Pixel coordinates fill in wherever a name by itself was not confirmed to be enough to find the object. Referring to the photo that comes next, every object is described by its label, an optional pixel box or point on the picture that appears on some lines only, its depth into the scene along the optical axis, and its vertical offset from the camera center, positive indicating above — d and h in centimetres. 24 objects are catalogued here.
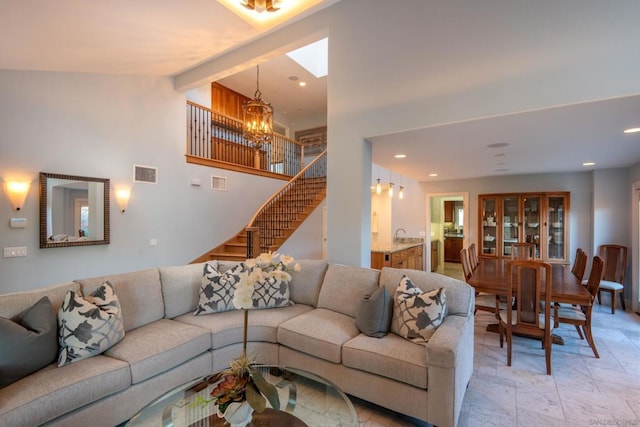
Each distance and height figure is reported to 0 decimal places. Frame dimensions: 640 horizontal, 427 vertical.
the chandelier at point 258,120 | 453 +145
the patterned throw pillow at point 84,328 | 193 -79
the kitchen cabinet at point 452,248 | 939 -112
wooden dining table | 287 -78
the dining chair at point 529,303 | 271 -86
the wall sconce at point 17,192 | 334 +23
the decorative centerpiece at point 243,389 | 134 -82
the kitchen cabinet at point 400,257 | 524 -84
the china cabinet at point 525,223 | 557 -18
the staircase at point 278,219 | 579 -13
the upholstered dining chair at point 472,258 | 429 -68
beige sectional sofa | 175 -100
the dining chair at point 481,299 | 338 -105
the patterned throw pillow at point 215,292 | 285 -78
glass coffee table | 152 -108
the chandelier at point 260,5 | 310 +220
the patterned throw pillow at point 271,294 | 302 -85
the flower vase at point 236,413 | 136 -93
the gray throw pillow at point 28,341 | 166 -77
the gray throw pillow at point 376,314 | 238 -84
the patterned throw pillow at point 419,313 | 223 -78
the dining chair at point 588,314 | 298 -106
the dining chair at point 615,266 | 466 -83
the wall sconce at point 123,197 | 436 +23
